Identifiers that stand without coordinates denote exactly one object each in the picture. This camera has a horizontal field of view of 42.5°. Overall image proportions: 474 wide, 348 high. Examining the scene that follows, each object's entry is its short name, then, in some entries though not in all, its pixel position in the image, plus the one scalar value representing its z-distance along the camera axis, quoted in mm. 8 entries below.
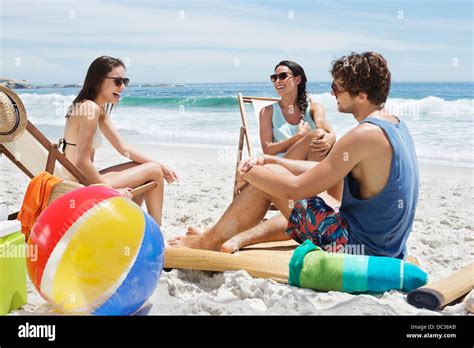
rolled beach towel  3092
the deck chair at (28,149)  3631
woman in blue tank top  5027
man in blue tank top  3014
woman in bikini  4141
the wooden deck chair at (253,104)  5047
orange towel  3572
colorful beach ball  2498
